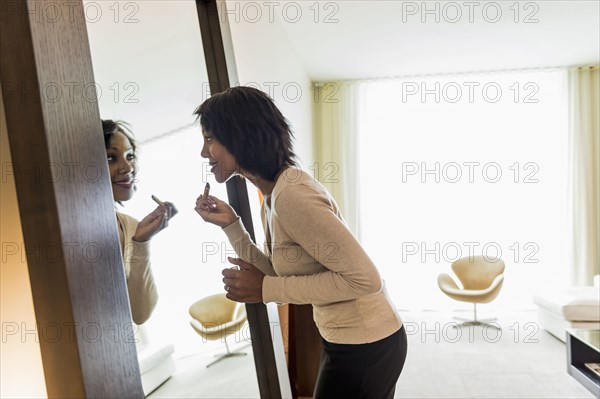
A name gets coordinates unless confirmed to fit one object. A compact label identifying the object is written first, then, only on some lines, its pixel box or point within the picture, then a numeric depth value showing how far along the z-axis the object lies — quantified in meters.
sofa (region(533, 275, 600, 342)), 3.66
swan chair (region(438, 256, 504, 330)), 4.47
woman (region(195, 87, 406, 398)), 1.02
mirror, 0.80
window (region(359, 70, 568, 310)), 5.34
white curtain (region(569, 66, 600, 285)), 5.21
